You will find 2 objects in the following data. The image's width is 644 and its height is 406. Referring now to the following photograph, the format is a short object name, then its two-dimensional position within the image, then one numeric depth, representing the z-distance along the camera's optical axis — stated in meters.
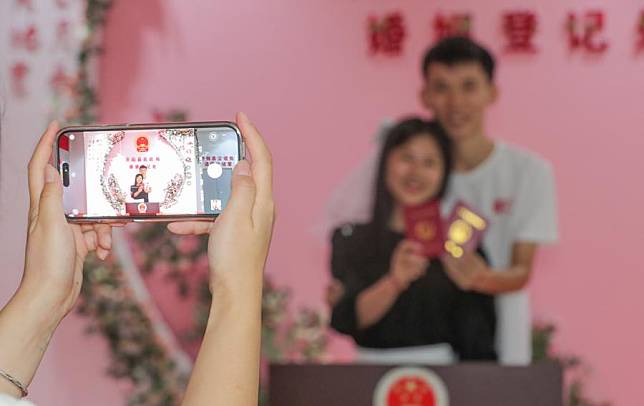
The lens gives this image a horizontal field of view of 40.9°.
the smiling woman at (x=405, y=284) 2.67
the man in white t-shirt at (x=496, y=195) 2.66
